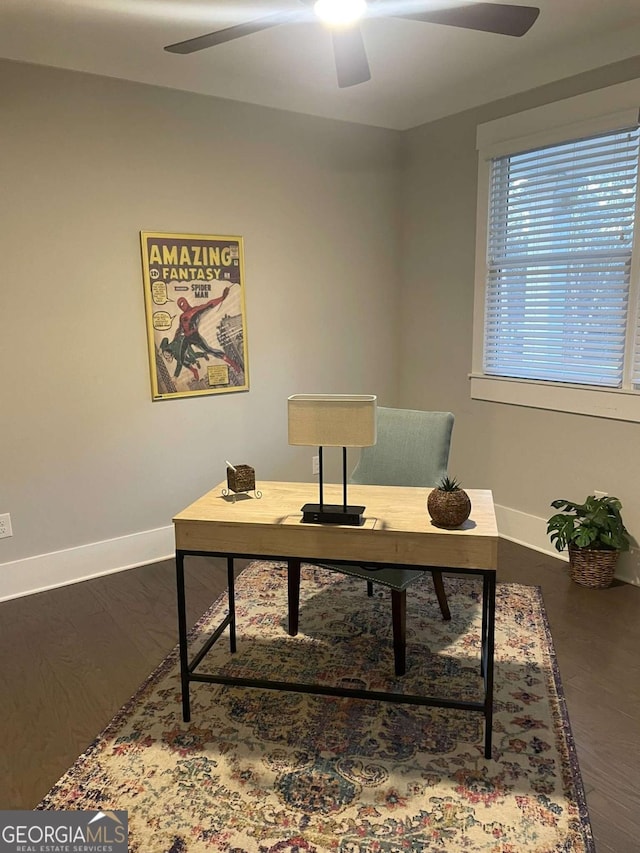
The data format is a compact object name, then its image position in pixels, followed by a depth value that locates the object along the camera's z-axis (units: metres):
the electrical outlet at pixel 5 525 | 3.14
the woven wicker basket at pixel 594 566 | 3.12
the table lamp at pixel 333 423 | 1.95
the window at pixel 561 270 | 3.11
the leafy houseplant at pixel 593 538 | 3.11
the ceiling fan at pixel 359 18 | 2.02
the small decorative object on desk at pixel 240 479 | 2.33
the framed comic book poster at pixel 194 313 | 3.44
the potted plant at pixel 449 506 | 1.93
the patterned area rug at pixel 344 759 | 1.71
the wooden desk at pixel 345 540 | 1.91
